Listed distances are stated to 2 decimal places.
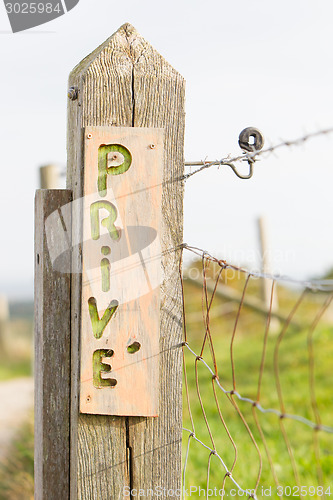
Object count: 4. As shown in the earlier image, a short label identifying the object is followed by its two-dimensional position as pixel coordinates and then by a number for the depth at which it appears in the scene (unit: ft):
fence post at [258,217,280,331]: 31.56
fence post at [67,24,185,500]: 8.85
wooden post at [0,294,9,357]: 47.11
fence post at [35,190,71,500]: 8.98
